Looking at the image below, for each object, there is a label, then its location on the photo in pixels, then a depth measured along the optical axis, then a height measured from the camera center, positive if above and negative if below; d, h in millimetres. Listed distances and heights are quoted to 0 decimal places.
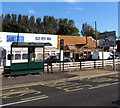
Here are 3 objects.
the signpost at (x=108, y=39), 20702 +2252
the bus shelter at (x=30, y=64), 14445 -431
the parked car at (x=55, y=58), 30444 +107
